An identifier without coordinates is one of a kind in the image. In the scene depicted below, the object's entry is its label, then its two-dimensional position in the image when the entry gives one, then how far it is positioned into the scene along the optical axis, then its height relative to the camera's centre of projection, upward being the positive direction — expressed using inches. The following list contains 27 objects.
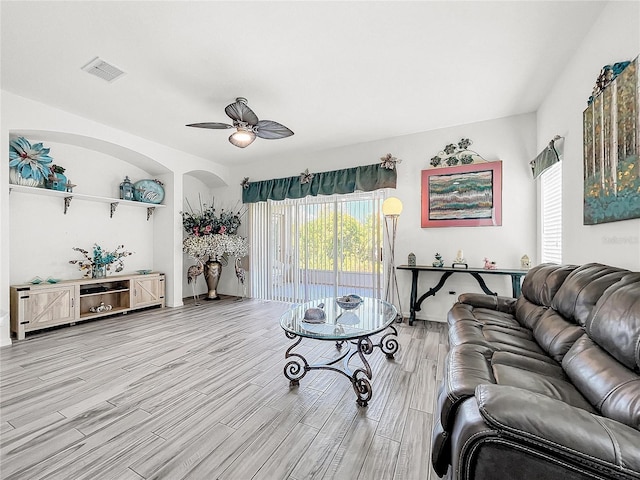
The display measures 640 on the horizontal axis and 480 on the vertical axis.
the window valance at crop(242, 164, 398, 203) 166.6 +37.5
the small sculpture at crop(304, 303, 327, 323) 90.5 -25.2
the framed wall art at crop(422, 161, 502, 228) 142.9 +23.4
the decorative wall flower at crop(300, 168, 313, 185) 189.3 +43.1
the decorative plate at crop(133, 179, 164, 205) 181.9 +33.3
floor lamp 165.5 -15.1
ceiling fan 107.3 +47.9
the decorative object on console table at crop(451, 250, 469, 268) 145.7 -11.8
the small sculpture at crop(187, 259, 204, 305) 197.9 -23.0
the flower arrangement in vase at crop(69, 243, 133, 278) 162.7 -12.1
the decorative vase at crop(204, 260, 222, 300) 211.0 -26.4
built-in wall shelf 134.5 +24.9
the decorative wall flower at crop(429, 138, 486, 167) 148.2 +45.6
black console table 129.6 -19.3
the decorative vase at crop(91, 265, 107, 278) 164.6 -18.1
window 110.5 +10.5
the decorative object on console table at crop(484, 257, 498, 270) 140.1 -13.2
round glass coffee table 77.7 -26.8
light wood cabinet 127.5 -31.8
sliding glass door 176.6 -4.8
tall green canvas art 60.2 +22.4
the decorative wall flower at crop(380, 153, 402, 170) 163.0 +45.8
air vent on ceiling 96.8 +62.2
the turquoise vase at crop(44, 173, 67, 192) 143.3 +30.4
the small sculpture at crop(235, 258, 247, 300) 216.1 -27.4
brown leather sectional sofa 29.7 -22.7
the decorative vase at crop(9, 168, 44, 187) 128.7 +29.5
